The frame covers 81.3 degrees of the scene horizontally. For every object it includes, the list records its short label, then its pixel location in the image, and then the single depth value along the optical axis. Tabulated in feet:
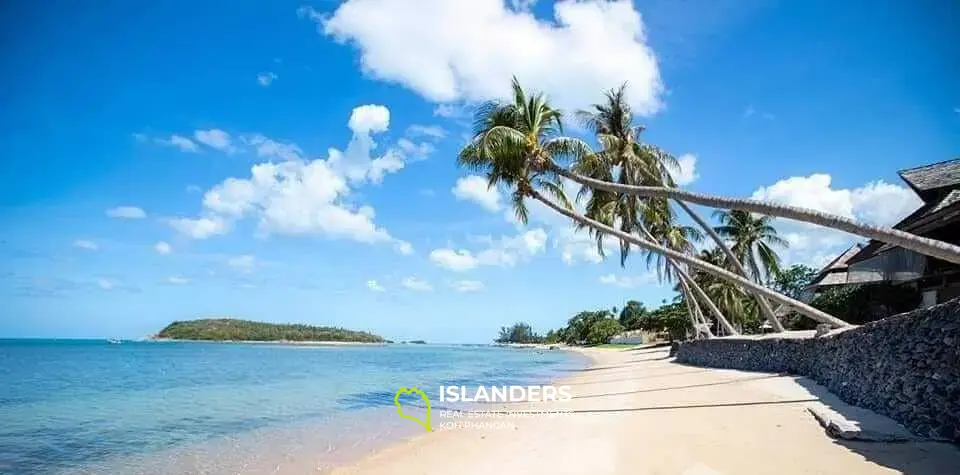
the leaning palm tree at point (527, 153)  44.34
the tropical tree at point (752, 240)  101.45
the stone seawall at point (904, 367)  15.94
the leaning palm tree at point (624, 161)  64.75
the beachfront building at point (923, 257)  33.76
